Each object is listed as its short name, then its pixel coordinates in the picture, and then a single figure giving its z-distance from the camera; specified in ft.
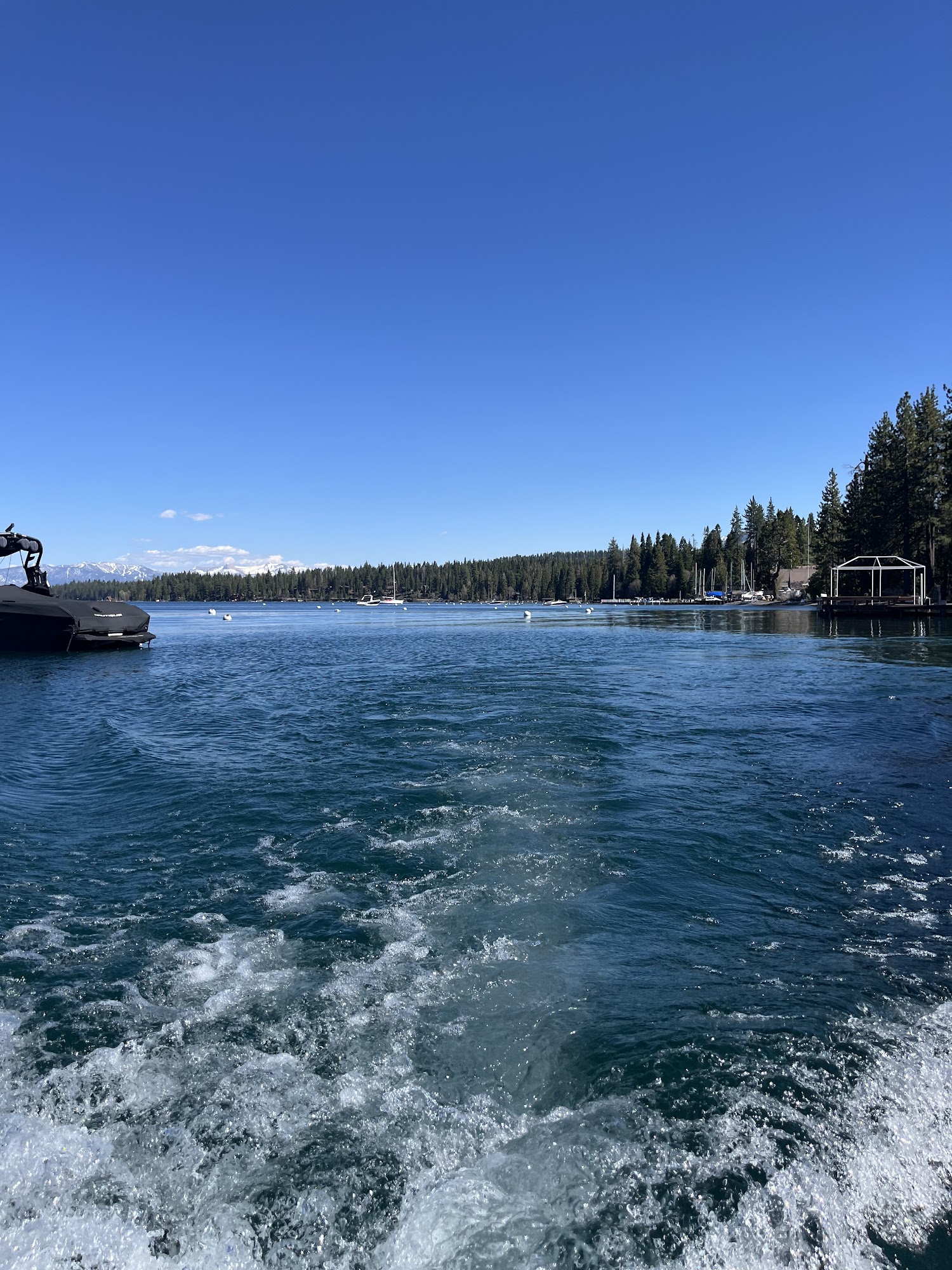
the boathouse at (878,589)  210.18
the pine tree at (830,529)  317.22
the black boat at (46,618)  115.14
